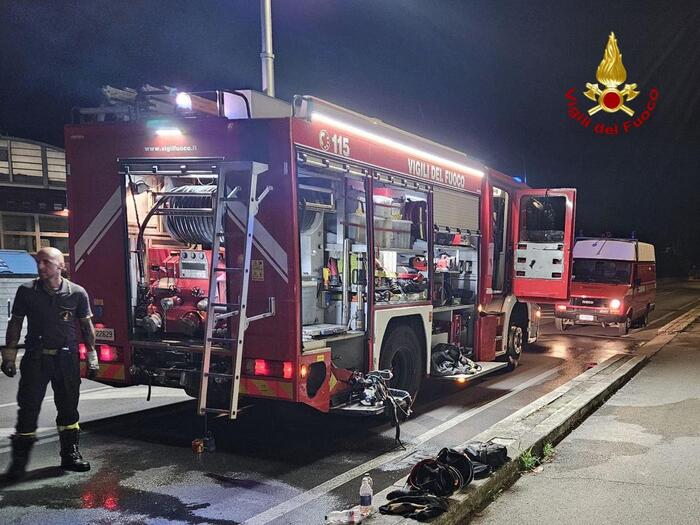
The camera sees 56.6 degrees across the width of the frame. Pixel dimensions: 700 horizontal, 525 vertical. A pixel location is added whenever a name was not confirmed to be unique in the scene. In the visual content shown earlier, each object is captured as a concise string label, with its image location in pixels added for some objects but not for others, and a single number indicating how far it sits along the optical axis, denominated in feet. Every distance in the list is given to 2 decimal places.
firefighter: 17.34
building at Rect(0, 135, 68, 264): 62.13
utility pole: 34.78
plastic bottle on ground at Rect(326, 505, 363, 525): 12.87
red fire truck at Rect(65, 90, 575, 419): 17.79
